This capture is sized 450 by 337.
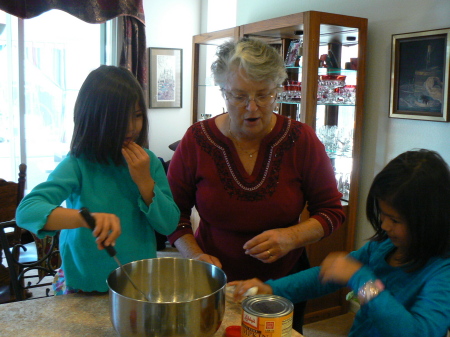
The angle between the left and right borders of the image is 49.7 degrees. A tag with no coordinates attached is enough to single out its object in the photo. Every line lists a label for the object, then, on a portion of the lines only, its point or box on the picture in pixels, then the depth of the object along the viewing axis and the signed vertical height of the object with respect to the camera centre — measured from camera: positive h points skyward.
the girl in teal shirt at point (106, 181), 1.21 -0.17
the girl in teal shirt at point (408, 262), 1.02 -0.33
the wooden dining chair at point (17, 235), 1.72 -0.53
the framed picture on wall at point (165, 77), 4.55 +0.35
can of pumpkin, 0.89 -0.37
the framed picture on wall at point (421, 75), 2.39 +0.22
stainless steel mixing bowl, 0.87 -0.37
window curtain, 3.67 +0.79
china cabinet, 2.72 +0.14
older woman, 1.49 -0.19
